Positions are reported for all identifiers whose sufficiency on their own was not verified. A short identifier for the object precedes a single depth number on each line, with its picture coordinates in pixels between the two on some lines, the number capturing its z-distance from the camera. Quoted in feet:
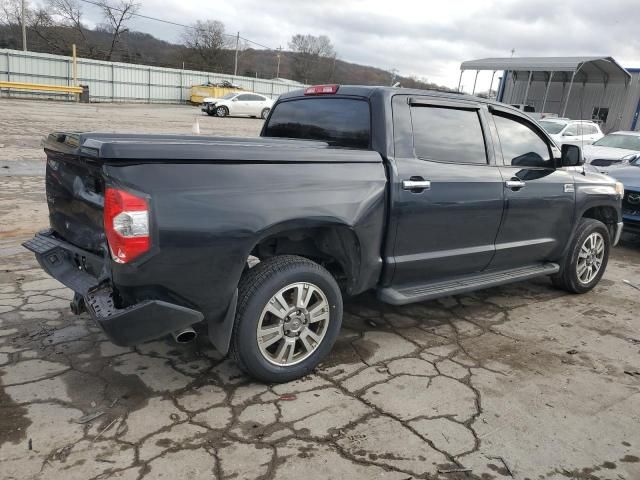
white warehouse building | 94.63
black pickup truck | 8.77
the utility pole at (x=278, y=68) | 235.87
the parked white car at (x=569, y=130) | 52.31
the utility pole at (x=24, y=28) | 113.19
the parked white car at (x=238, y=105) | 95.50
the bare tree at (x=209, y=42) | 207.72
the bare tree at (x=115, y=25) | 185.02
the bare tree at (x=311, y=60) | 239.91
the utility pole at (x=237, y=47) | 189.01
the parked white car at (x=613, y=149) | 38.17
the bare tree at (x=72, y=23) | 186.91
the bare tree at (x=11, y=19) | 172.14
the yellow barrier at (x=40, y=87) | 93.36
